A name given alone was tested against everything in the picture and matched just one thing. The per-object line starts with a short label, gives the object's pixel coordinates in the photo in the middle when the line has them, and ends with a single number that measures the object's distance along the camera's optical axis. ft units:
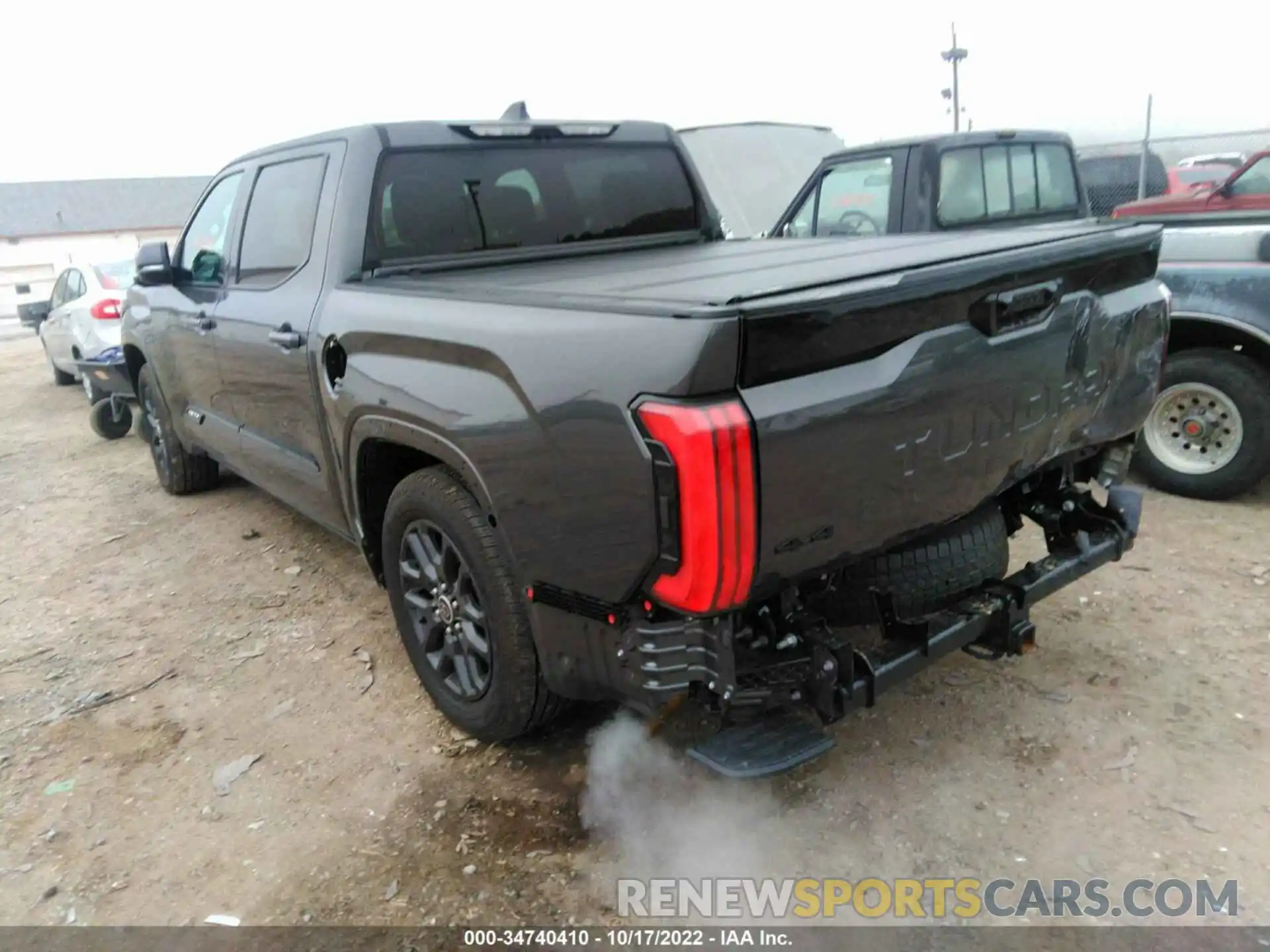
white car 28.45
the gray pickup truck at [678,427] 6.52
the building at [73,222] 170.60
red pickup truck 26.78
